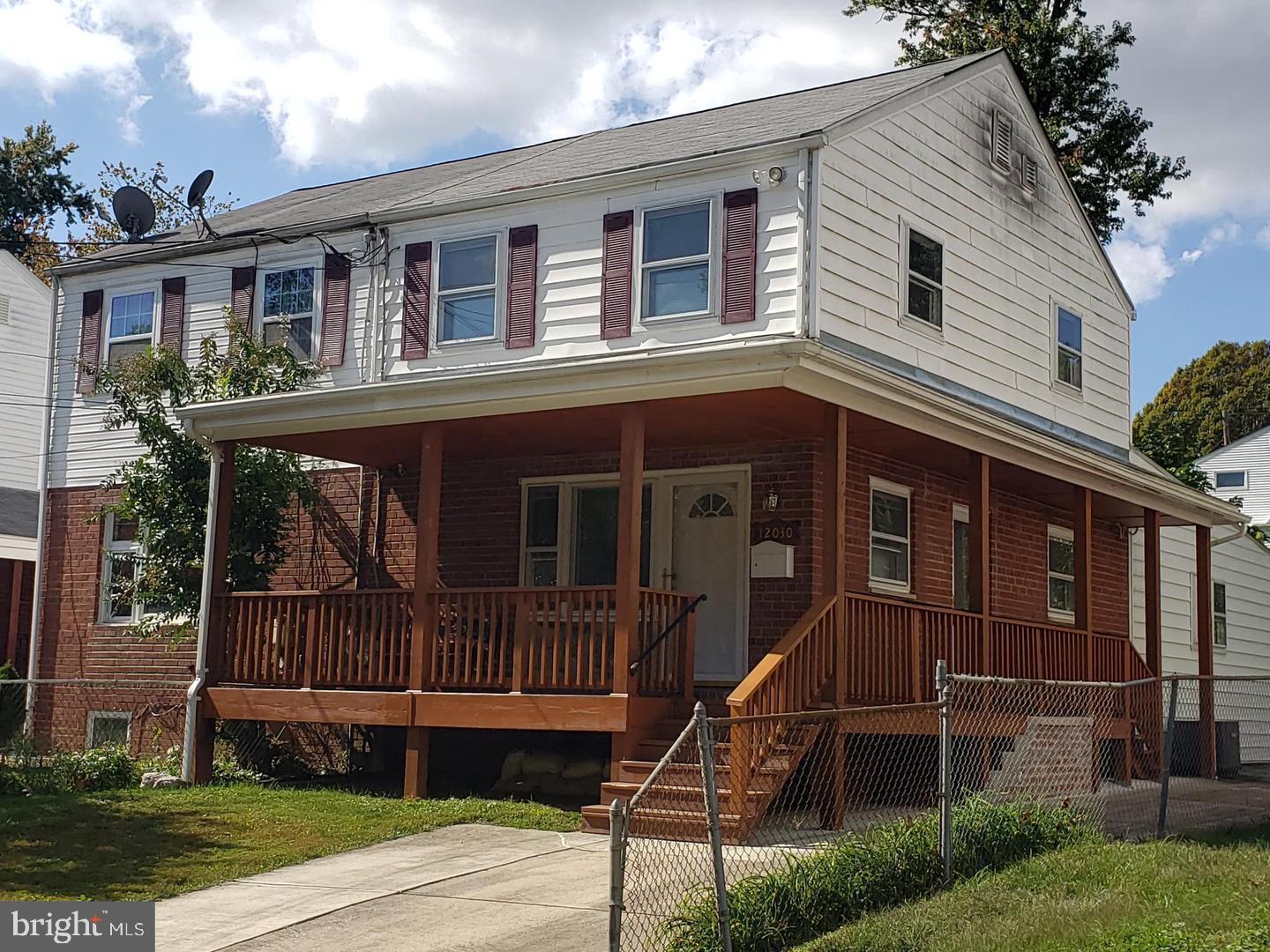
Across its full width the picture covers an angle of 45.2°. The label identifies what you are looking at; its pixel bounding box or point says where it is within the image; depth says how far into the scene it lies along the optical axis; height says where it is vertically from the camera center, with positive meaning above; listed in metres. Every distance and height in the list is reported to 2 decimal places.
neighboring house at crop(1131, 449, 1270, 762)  20.88 +0.95
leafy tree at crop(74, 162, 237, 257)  39.06 +11.44
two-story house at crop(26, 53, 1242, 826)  12.59 +2.09
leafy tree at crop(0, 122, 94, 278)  42.75 +12.82
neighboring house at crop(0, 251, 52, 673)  23.56 +3.75
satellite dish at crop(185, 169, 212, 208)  19.55 +5.92
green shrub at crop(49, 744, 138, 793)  13.60 -1.14
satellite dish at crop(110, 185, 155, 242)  20.42 +5.78
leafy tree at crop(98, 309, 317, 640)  16.47 +1.76
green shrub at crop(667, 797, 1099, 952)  7.36 -1.13
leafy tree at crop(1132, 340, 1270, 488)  67.06 +12.34
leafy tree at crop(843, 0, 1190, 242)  28.17 +10.85
